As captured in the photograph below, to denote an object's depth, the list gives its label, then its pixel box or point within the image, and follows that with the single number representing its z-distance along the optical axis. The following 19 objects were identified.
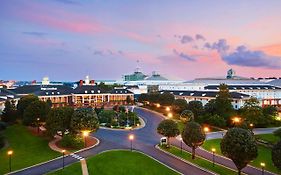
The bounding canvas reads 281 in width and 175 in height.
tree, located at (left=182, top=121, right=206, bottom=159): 43.09
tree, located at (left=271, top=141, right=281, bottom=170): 31.95
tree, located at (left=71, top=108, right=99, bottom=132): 47.91
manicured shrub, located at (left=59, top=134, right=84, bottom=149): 48.34
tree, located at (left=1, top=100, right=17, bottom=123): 67.81
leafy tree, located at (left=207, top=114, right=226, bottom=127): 70.44
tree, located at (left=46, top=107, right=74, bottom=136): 50.88
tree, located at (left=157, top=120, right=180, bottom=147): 49.94
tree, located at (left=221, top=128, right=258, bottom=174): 34.81
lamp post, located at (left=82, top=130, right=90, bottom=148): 49.06
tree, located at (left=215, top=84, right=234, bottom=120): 74.88
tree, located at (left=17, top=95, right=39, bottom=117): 68.19
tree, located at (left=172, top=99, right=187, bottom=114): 84.56
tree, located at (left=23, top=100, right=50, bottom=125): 58.25
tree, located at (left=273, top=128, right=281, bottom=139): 56.61
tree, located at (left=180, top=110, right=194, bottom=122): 66.44
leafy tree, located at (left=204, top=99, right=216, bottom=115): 76.00
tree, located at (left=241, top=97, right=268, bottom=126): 68.38
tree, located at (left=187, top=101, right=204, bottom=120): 75.19
